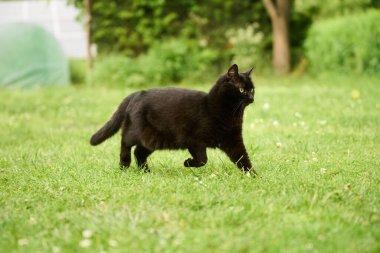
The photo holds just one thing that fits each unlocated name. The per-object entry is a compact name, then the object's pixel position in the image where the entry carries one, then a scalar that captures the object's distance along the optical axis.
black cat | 4.18
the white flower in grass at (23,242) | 2.83
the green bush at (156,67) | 13.81
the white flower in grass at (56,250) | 2.70
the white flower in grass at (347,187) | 3.63
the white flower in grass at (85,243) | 2.72
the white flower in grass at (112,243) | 2.71
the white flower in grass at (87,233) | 2.85
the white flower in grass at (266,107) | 8.10
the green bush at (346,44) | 11.52
